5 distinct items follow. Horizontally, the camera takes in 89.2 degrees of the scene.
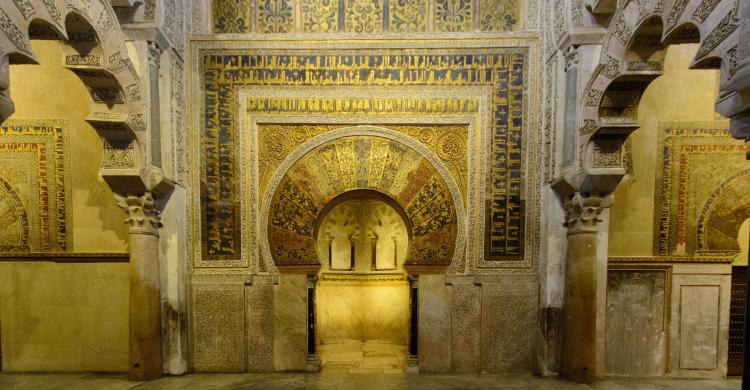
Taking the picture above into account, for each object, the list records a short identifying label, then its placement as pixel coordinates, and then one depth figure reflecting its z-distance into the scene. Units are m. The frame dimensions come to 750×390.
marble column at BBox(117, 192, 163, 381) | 3.97
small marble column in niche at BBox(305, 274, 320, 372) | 4.54
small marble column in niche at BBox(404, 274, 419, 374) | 4.56
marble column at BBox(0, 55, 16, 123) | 2.24
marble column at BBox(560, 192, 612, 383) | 3.92
